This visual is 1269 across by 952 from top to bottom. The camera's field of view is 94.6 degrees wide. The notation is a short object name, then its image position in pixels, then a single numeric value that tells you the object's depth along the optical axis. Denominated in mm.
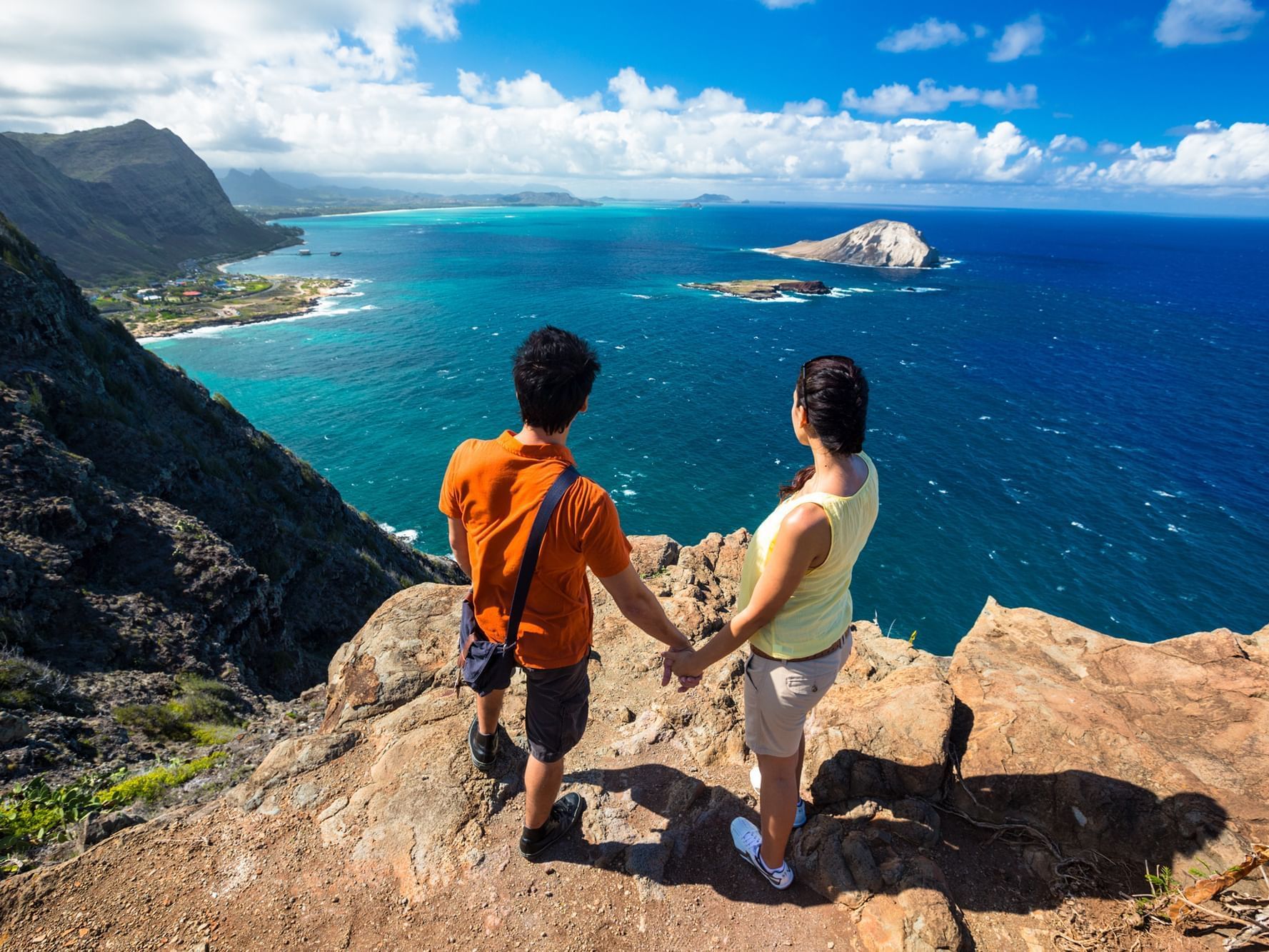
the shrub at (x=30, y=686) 7879
